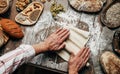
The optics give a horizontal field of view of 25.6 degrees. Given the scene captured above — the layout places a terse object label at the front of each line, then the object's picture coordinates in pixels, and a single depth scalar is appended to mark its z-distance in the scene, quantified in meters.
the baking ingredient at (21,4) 2.10
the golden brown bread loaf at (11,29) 1.94
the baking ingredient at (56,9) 2.04
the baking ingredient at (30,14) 2.04
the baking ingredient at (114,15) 1.96
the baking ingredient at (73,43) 1.90
